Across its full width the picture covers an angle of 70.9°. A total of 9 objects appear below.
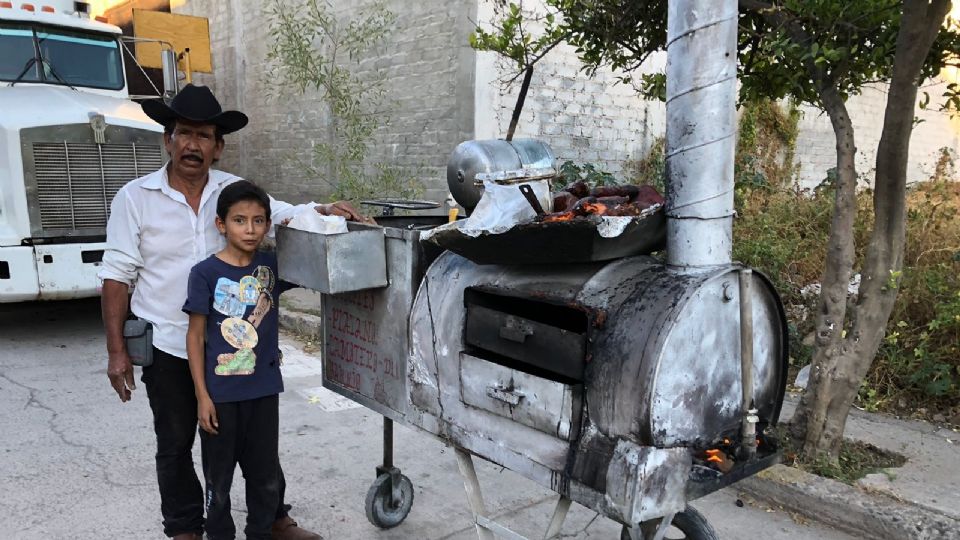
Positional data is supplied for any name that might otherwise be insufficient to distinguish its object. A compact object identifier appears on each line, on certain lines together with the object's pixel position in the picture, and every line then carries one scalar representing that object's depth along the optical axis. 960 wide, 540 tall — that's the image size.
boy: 2.59
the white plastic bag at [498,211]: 1.97
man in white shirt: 2.62
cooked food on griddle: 1.98
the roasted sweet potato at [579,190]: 2.43
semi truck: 6.00
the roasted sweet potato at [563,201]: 2.31
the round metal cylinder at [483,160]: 2.47
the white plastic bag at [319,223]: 2.44
